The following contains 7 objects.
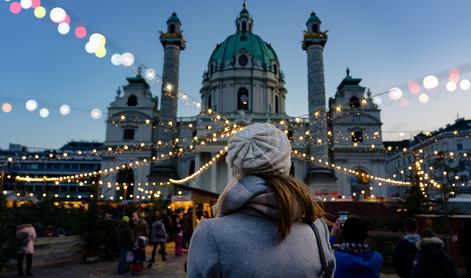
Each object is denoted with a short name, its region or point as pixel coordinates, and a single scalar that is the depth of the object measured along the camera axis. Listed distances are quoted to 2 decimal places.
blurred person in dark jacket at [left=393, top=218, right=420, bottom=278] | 5.61
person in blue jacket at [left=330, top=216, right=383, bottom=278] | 3.72
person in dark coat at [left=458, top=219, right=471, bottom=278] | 7.31
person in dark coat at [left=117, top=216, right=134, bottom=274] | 11.04
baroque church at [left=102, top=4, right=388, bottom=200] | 40.16
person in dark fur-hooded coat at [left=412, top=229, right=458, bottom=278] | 4.56
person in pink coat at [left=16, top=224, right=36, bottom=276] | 10.43
